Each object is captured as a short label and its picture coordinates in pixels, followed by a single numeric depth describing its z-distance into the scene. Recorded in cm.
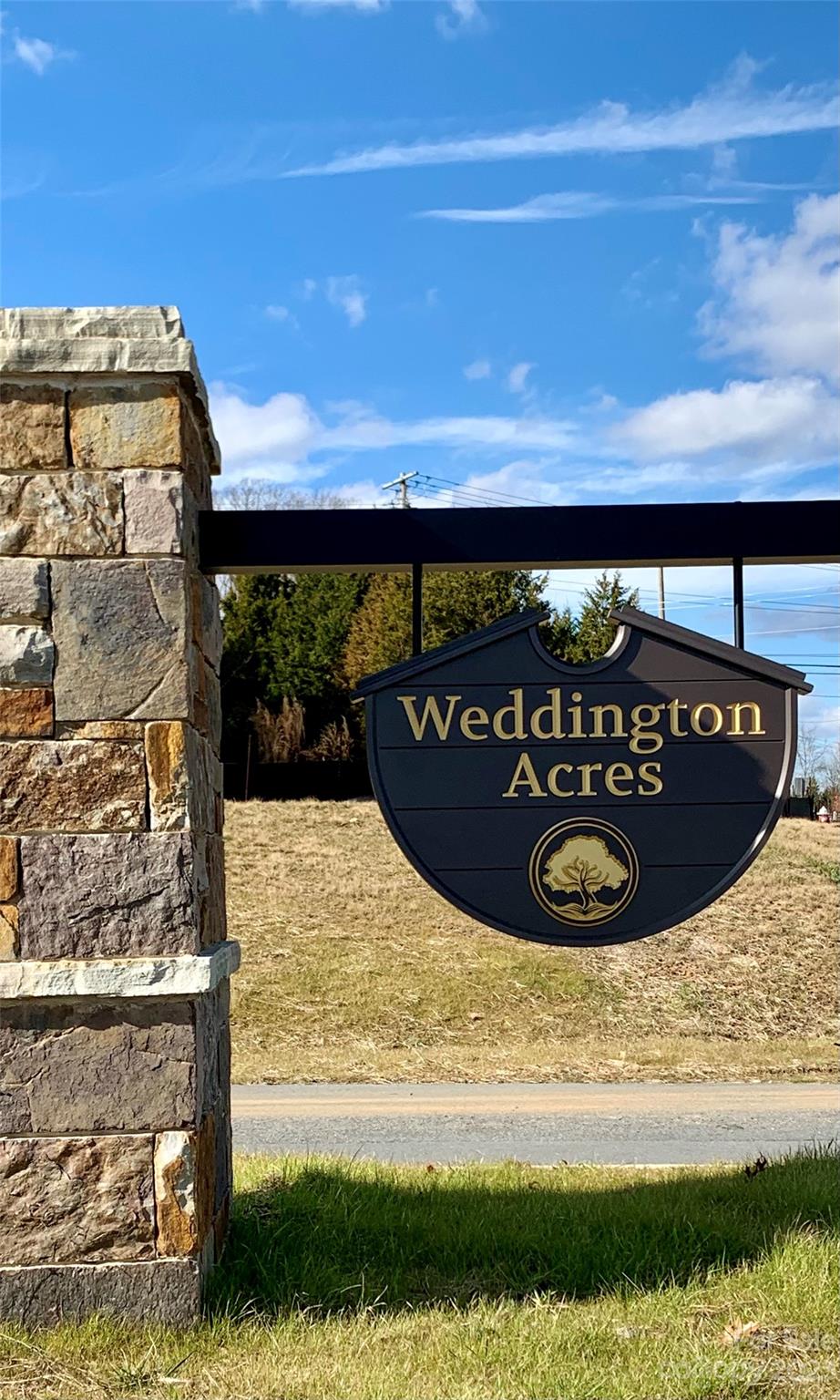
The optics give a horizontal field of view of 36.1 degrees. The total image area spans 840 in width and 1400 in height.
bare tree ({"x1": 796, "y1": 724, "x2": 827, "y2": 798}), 3253
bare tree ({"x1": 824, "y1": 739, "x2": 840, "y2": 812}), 3284
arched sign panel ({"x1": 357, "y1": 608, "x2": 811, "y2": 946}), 440
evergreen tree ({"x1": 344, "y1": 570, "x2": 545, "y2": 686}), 2119
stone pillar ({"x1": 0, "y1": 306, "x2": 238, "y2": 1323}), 388
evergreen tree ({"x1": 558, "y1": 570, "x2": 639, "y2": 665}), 2109
